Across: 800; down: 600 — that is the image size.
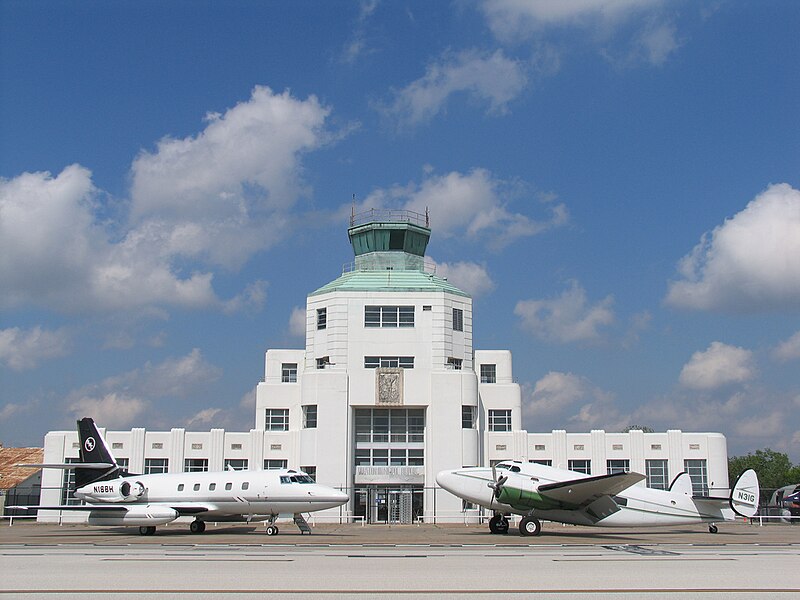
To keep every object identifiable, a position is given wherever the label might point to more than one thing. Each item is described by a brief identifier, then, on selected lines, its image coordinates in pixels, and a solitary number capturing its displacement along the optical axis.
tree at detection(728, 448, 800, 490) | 118.88
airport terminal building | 54.88
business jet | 36.59
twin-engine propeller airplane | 34.12
